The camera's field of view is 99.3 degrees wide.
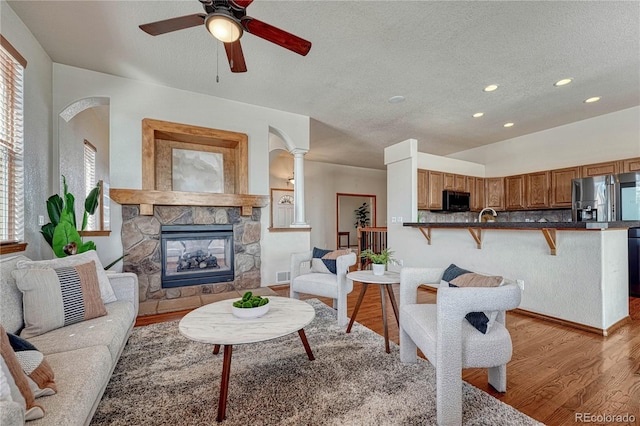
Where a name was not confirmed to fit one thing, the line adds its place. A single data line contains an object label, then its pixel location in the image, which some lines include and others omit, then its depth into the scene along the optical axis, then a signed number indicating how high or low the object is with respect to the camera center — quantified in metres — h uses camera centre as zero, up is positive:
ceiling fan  1.66 +1.25
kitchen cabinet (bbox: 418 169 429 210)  5.20 +0.51
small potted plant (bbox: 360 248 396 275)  2.55 -0.44
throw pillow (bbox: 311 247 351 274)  3.11 -0.52
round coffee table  1.49 -0.68
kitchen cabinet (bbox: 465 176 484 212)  5.89 +0.53
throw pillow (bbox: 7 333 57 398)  1.05 -0.61
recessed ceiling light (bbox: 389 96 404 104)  3.79 +1.65
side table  2.28 -0.57
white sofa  0.99 -0.69
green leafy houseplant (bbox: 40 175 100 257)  2.48 -0.11
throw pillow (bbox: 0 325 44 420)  0.93 -0.59
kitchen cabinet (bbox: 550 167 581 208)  4.62 +0.51
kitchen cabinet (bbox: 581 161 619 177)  4.12 +0.71
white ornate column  4.53 +0.46
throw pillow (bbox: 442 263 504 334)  1.49 -0.42
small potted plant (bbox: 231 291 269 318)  1.79 -0.61
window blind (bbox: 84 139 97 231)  4.29 +0.79
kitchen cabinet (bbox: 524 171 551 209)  4.98 +0.47
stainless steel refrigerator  3.94 +0.24
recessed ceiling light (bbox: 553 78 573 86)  3.27 +1.63
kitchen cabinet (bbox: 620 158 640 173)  3.88 +0.71
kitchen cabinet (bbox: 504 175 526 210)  5.36 +0.45
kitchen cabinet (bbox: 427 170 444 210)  5.30 +0.52
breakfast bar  2.56 -0.54
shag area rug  1.45 -1.08
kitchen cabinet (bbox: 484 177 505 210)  5.75 +0.48
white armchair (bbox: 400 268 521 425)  1.36 -0.67
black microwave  5.48 +0.29
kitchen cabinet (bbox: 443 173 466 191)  5.54 +0.70
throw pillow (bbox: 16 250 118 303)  1.83 -0.33
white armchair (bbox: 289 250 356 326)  2.72 -0.72
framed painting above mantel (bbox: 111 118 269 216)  3.44 +0.69
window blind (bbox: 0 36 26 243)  2.15 +0.62
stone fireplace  3.43 -0.41
